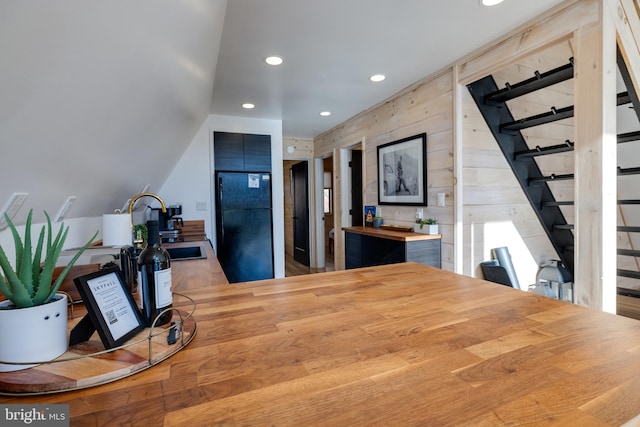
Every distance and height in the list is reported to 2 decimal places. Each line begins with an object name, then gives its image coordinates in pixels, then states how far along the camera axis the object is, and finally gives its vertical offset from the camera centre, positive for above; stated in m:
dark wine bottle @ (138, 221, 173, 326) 0.75 -0.17
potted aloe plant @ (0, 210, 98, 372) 0.56 -0.19
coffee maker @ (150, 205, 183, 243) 3.43 -0.17
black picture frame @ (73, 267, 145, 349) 0.64 -0.22
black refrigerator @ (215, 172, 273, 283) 4.23 -0.26
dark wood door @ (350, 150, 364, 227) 5.13 +0.30
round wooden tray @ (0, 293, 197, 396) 0.54 -0.30
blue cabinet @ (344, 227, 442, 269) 2.87 -0.43
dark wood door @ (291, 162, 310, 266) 5.95 -0.13
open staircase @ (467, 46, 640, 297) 2.58 +0.40
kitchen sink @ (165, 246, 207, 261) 2.91 -0.43
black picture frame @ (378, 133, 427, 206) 3.17 +0.37
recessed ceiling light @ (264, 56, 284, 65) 2.59 +1.24
